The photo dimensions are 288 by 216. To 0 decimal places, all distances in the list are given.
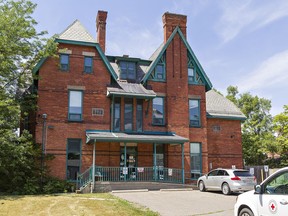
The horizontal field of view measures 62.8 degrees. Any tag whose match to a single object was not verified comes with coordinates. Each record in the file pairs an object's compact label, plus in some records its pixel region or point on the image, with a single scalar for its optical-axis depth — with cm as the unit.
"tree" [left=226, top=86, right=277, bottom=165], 3108
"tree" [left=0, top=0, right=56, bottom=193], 1368
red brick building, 1565
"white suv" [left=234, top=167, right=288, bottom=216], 559
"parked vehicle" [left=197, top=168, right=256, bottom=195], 1288
